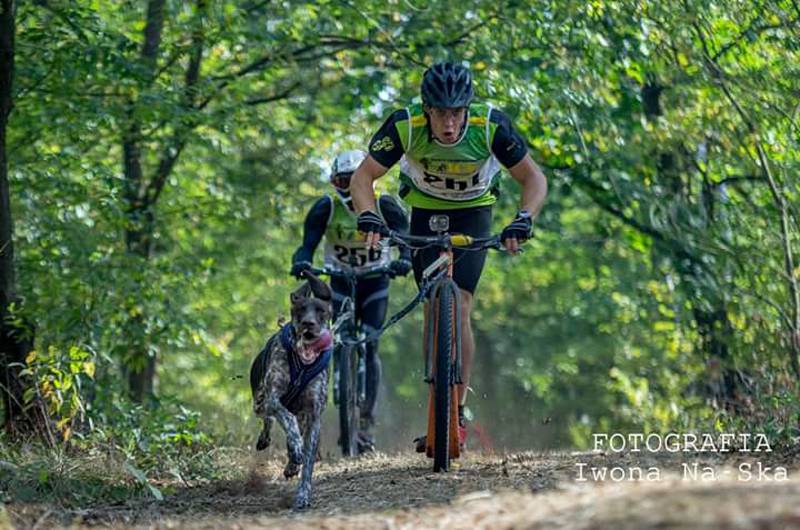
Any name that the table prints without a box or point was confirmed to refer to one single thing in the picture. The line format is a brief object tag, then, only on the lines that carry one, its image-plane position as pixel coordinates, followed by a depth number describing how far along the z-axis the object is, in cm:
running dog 1527
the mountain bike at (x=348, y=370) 2052
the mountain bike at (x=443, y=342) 1573
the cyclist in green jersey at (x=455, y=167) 1584
